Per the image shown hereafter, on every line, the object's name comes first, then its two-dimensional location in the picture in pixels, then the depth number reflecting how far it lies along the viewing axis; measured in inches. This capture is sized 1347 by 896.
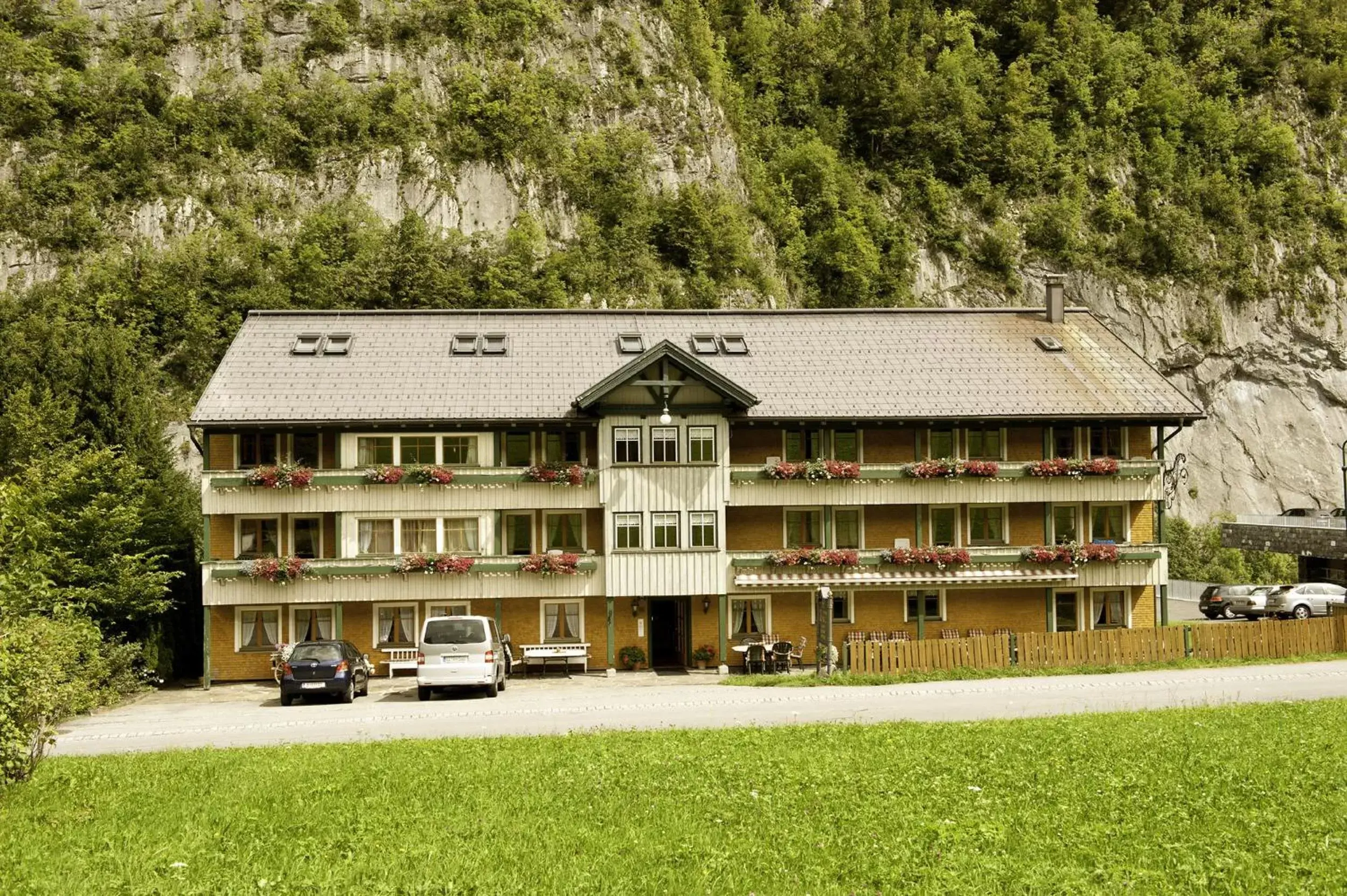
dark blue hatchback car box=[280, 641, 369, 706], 1125.1
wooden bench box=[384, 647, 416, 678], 1390.3
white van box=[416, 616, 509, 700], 1127.6
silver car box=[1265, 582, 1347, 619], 1745.8
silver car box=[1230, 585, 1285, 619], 1774.1
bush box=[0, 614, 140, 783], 577.3
